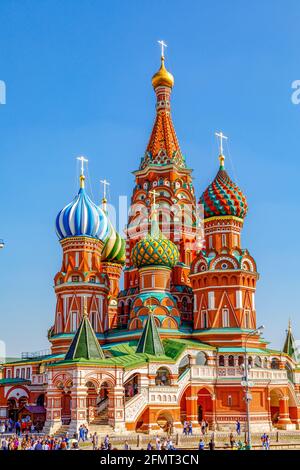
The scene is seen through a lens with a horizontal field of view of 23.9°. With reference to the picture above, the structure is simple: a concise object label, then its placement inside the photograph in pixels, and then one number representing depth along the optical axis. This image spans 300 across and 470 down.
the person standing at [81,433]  36.85
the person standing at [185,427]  42.03
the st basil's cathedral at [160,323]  41.69
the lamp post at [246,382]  31.45
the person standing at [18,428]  44.70
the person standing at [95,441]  32.66
